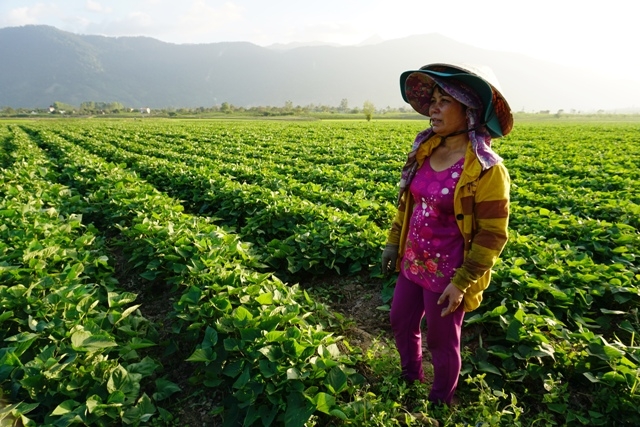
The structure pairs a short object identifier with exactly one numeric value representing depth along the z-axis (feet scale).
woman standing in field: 7.18
